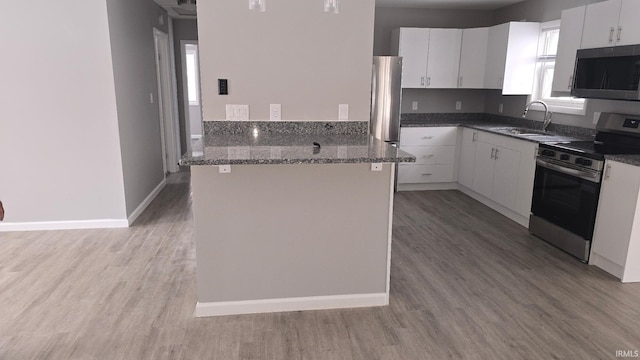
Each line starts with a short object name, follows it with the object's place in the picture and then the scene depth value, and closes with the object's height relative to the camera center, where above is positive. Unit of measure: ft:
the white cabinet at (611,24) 10.91 +1.88
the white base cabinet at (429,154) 18.25 -2.55
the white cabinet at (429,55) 18.22 +1.59
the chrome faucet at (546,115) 15.64 -0.71
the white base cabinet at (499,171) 14.02 -2.74
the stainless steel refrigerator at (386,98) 17.22 -0.20
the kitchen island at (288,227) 8.50 -2.71
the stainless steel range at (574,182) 11.08 -2.33
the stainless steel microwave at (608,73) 10.82 +0.60
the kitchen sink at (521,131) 15.14 -1.33
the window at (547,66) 15.84 +1.10
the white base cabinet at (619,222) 10.00 -2.98
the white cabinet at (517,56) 16.47 +1.48
